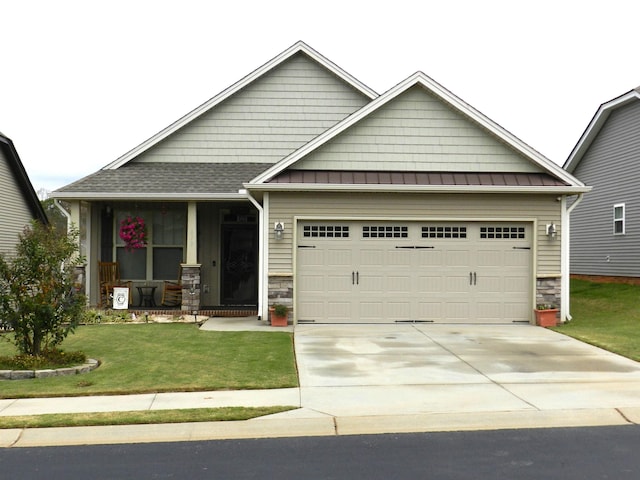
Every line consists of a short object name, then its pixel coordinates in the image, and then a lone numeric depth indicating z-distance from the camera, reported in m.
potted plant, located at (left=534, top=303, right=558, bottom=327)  13.77
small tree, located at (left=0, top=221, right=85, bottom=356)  8.84
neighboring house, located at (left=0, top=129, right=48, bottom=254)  24.28
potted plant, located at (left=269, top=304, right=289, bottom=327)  13.35
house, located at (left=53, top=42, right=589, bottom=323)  13.87
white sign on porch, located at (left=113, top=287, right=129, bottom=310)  15.33
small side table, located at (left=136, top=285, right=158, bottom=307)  16.47
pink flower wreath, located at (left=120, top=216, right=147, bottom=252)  16.11
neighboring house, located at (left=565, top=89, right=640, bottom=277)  20.53
